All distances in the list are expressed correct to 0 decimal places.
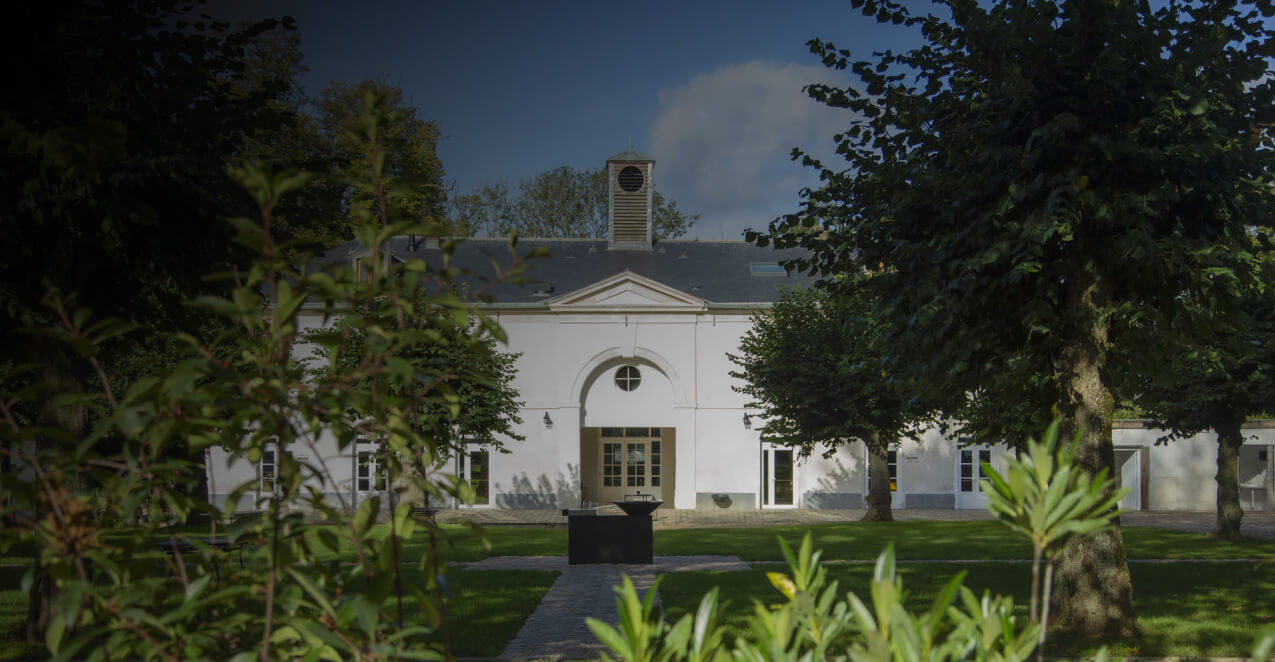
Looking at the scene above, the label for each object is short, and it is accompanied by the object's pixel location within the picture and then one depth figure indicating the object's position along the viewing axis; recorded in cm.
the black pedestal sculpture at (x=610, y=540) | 1493
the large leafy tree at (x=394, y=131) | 3412
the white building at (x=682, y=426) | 3231
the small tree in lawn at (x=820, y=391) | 2517
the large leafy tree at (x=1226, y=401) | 1717
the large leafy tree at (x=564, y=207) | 4394
